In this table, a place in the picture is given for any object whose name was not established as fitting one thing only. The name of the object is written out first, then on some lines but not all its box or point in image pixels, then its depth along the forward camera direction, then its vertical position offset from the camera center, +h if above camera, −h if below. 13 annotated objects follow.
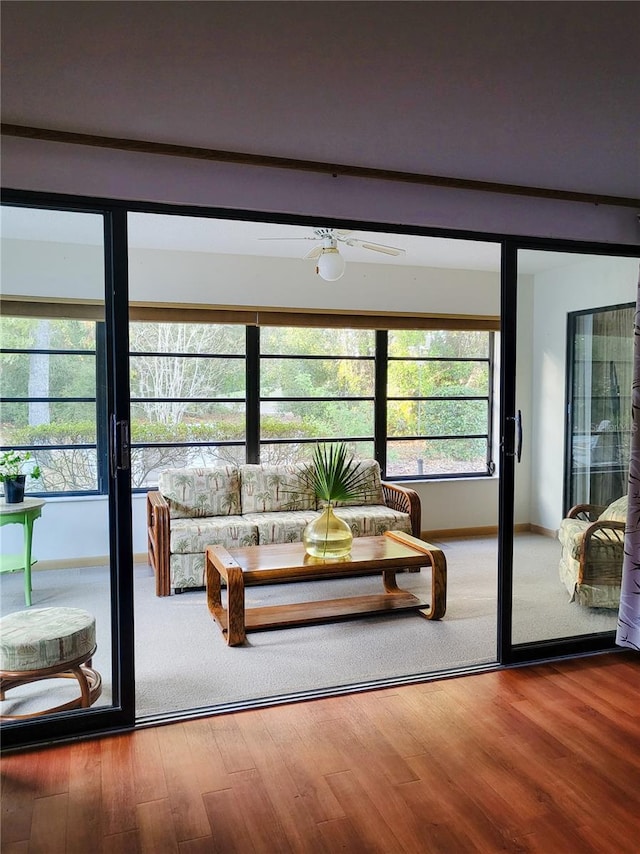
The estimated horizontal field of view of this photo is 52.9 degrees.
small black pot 2.41 -0.29
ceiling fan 3.98 +1.01
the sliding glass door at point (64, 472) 2.38 -0.23
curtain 3.02 -0.70
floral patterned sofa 4.34 -0.78
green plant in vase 3.81 -0.68
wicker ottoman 2.44 -0.91
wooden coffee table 3.45 -0.92
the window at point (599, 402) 3.23 +0.03
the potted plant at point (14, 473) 2.39 -0.23
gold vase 3.81 -0.76
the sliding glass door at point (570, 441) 3.17 -0.16
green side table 2.38 -0.41
